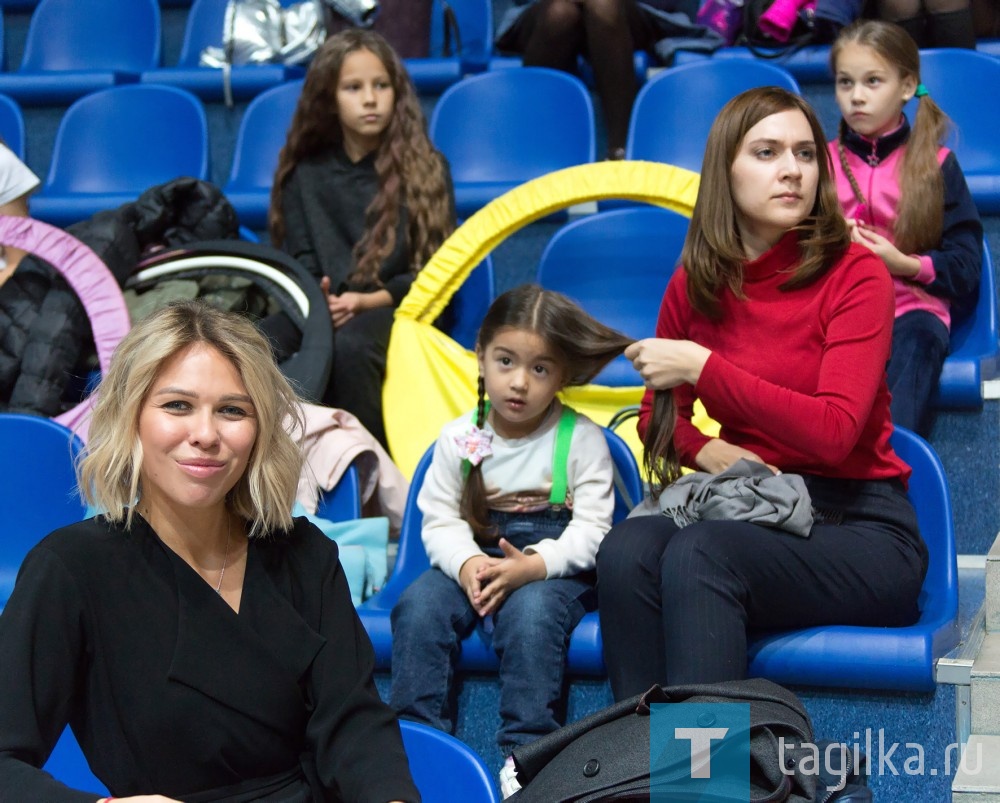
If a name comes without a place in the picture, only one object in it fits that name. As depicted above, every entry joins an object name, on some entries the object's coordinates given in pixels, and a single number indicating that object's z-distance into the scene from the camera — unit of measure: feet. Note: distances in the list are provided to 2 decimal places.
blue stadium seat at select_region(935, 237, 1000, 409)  16.70
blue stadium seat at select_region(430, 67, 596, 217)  23.43
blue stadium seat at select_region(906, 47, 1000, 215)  21.39
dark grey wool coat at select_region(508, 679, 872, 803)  9.84
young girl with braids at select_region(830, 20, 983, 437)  16.62
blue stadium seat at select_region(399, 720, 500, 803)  9.11
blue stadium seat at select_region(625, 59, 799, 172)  22.39
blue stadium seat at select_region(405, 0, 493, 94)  25.75
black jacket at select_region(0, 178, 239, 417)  18.97
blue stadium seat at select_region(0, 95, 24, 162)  26.58
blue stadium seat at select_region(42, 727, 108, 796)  10.36
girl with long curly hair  20.24
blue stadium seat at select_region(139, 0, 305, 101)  26.68
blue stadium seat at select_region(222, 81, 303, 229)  25.35
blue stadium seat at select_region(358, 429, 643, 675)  13.44
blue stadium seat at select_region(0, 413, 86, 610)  16.63
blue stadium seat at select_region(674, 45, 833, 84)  23.34
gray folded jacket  12.62
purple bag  24.72
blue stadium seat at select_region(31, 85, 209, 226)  25.84
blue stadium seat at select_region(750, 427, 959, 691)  12.35
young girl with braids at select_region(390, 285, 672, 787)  13.48
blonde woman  9.27
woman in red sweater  12.27
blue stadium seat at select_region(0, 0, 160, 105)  29.76
